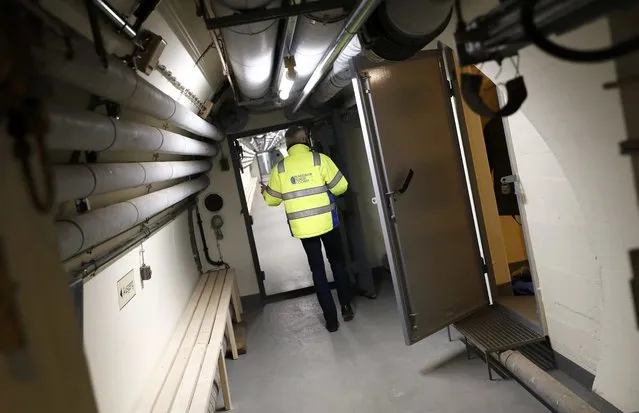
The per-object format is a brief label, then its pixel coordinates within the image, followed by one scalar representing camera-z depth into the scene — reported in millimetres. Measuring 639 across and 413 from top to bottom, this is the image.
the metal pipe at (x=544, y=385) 2199
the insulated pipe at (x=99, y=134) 1188
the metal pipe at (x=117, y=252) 1711
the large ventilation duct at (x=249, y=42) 1903
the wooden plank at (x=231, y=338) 3807
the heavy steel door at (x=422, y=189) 3057
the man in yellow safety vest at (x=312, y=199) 4113
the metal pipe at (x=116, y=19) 1494
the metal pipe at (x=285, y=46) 2238
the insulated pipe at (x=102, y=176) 1345
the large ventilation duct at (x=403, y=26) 1890
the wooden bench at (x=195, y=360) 2334
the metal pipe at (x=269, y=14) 1913
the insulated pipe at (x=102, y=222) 1453
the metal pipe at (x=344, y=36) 1754
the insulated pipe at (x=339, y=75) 2750
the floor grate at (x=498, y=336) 2875
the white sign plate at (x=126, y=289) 2262
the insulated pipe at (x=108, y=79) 1087
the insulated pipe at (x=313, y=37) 2252
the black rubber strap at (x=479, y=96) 1137
